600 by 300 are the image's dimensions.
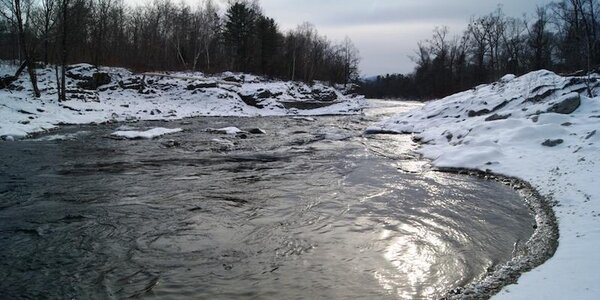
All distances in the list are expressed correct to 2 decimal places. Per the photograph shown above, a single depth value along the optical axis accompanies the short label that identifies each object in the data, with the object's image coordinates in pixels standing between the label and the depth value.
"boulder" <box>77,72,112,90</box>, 33.81
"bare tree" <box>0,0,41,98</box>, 23.69
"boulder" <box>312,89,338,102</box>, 49.97
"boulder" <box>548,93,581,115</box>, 14.27
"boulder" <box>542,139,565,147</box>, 11.10
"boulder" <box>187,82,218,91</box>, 38.97
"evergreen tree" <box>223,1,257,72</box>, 57.03
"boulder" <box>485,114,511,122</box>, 16.32
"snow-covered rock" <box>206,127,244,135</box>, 20.44
